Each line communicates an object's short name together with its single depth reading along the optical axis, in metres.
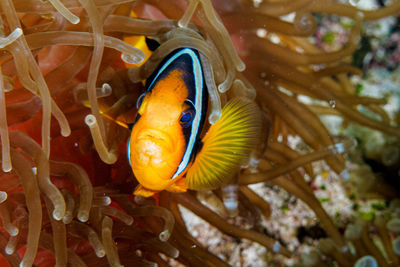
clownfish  0.26
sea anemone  0.27
